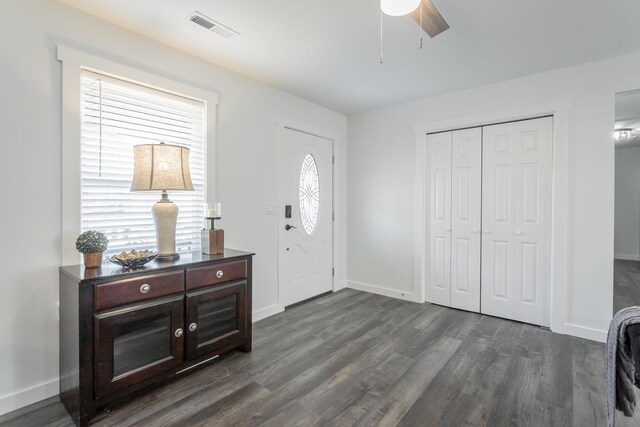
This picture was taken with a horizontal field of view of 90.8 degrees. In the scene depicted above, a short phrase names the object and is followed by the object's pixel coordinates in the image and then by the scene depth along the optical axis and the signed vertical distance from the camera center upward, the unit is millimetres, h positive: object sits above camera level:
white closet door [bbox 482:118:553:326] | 3131 -52
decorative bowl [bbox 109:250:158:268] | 1955 -301
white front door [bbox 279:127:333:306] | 3656 -56
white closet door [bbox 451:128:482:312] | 3516 -35
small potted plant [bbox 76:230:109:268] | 1915 -222
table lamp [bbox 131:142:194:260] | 2102 +219
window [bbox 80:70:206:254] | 2217 +466
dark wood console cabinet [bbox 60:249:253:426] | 1740 -717
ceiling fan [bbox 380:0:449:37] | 1505 +1120
